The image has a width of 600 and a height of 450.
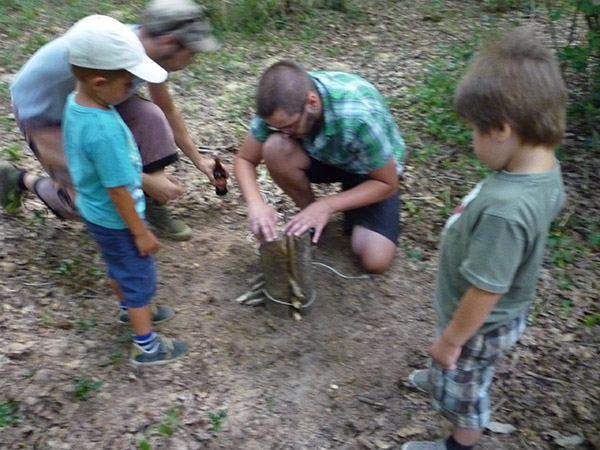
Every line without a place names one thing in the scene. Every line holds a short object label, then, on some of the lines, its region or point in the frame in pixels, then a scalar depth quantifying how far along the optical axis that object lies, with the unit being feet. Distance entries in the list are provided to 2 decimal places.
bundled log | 8.63
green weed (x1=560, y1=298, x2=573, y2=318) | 9.62
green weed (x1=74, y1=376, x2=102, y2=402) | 7.65
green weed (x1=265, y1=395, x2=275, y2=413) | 7.86
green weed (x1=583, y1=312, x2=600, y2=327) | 9.42
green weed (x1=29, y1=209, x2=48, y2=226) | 10.46
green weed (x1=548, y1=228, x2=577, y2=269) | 10.56
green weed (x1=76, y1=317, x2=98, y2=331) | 8.59
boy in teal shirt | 6.34
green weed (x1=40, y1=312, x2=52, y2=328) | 8.54
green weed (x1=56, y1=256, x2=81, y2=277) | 9.49
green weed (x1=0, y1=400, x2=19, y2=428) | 7.22
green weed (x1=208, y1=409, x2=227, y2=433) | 7.56
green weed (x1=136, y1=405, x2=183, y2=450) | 7.23
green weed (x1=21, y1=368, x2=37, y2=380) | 7.72
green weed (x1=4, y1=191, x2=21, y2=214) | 10.27
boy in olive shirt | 5.03
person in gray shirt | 8.25
